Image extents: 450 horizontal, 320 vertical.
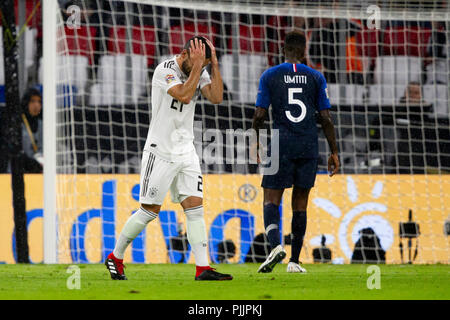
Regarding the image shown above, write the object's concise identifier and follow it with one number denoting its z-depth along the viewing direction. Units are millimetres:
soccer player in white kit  11414
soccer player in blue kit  13375
